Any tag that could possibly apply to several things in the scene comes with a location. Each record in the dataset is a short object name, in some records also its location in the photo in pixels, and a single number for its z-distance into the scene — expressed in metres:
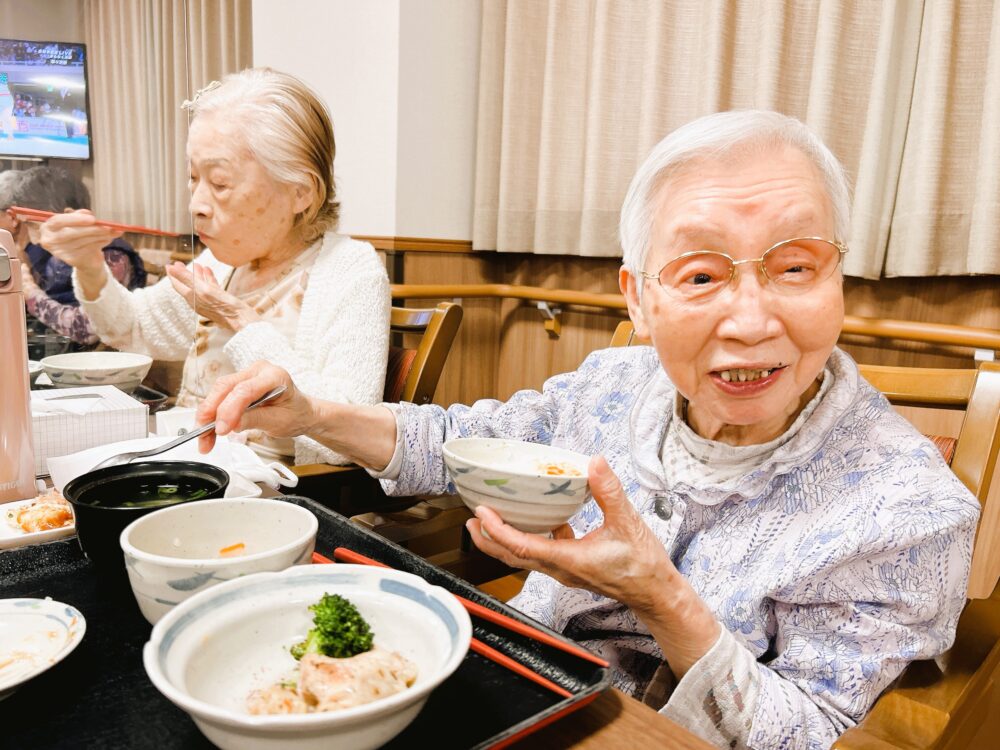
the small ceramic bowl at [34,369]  1.36
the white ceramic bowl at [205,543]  0.60
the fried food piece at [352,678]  0.48
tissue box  1.16
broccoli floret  0.55
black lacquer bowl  0.74
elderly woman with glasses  0.80
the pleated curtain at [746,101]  1.78
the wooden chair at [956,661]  0.70
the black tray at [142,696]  0.52
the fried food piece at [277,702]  0.48
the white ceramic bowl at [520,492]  0.72
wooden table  0.54
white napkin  1.05
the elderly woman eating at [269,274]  1.75
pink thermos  0.96
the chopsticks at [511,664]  0.59
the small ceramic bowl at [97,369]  1.42
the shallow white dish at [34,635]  0.57
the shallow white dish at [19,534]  0.84
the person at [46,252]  1.36
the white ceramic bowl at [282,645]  0.43
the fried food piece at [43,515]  0.88
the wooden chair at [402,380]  1.32
